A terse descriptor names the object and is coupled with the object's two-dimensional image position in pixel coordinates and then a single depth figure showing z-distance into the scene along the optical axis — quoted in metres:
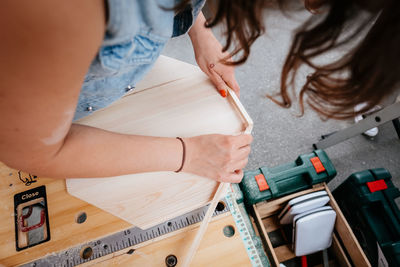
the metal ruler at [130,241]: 0.66
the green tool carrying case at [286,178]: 1.06
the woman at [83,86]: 0.26
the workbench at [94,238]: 0.66
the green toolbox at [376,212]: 1.07
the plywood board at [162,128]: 0.65
